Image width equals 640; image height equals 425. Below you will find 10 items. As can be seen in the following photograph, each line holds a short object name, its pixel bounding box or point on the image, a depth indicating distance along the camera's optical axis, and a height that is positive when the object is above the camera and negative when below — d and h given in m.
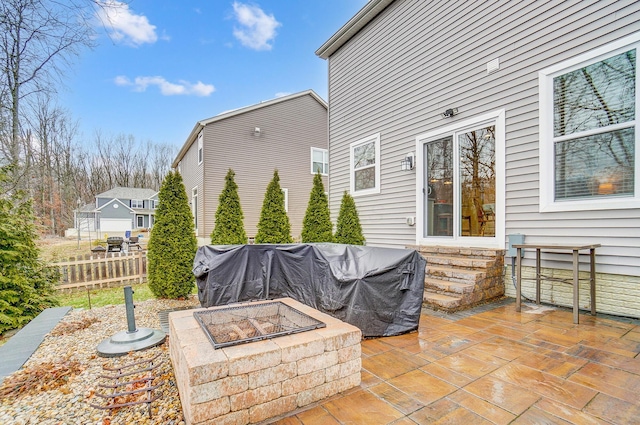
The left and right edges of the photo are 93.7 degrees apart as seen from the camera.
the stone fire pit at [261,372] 1.51 -0.93
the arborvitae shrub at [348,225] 6.63 -0.41
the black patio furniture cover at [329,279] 2.91 -0.83
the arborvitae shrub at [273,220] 6.25 -0.25
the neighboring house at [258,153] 12.40 +2.47
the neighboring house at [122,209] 26.27 +0.06
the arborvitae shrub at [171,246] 4.96 -0.62
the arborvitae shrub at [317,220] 6.71 -0.29
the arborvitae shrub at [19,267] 3.91 -0.78
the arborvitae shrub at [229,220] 5.71 -0.22
